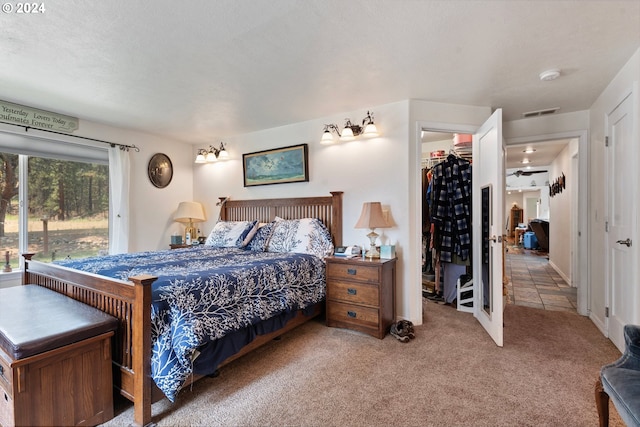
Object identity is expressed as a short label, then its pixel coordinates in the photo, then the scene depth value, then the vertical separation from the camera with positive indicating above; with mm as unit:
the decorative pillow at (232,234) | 3543 -253
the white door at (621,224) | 2191 -101
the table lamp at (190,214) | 4301 -6
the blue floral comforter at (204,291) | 1607 -545
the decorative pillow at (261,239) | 3394 -299
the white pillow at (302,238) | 3199 -274
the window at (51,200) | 3076 +167
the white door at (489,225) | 2521 -118
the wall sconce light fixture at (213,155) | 4301 +851
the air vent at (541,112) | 3185 +1102
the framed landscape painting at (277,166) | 3690 +624
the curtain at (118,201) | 3742 +158
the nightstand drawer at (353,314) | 2657 -938
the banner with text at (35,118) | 2922 +1008
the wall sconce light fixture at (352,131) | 3082 +879
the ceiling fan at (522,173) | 7921 +1127
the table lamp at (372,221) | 2877 -80
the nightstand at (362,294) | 2641 -751
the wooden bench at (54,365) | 1251 -687
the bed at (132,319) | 1552 -626
